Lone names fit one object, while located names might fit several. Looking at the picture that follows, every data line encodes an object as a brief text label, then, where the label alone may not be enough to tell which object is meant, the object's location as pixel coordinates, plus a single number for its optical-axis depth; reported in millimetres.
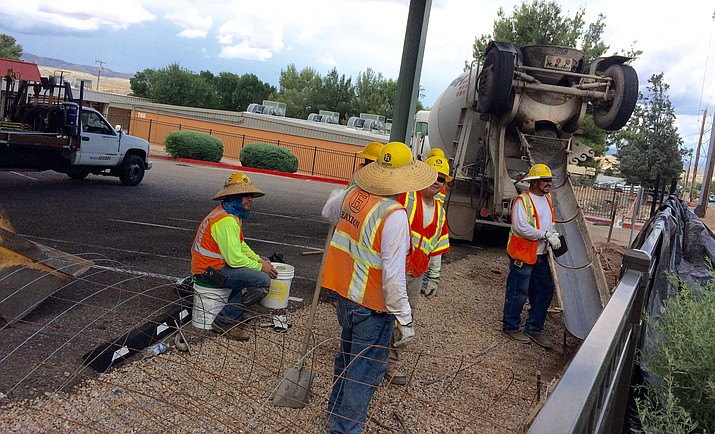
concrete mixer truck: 9922
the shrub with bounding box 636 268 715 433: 2479
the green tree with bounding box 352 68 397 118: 67750
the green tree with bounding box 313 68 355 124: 71812
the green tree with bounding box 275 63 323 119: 73250
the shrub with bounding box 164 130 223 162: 28094
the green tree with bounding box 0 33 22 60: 70988
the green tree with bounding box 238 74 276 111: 70438
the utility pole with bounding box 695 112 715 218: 29752
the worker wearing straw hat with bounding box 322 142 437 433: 3824
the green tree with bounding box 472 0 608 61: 32344
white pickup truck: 14086
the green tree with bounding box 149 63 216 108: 65938
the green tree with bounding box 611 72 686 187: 33844
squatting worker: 5613
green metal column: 10102
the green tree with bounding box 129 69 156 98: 73000
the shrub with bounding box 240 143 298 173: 28719
